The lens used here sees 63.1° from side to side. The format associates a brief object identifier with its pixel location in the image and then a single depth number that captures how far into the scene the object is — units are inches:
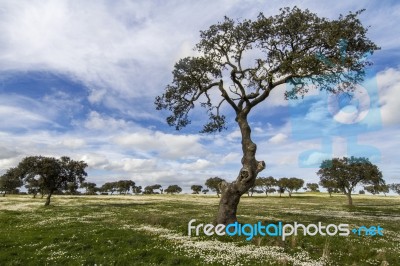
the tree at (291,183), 6338.6
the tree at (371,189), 6669.3
